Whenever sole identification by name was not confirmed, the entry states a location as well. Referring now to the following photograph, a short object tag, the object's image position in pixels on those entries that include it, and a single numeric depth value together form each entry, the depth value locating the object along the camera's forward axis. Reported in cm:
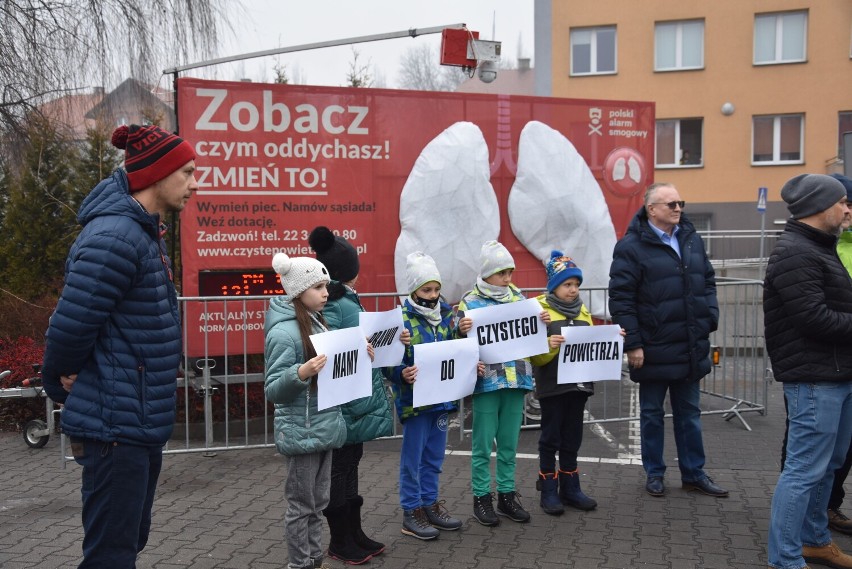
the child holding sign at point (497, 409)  553
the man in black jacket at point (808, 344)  441
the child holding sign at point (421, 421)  525
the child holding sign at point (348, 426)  486
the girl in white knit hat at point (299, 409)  436
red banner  773
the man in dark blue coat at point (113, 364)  326
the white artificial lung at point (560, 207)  898
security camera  988
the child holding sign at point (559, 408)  576
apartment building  2775
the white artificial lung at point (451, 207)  849
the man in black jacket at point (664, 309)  595
